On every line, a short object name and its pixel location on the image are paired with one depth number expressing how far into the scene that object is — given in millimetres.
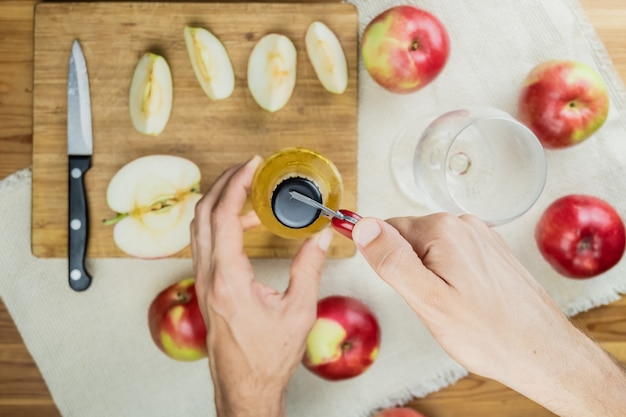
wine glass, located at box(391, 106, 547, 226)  843
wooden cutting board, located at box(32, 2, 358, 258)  973
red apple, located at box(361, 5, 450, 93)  924
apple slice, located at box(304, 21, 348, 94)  956
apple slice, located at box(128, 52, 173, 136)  958
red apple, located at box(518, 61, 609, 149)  938
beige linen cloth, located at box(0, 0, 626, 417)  1014
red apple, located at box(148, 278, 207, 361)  962
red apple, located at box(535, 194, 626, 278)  953
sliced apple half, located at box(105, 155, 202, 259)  973
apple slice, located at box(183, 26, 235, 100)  957
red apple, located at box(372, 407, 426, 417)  998
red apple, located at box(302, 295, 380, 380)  961
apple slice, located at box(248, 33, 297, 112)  962
